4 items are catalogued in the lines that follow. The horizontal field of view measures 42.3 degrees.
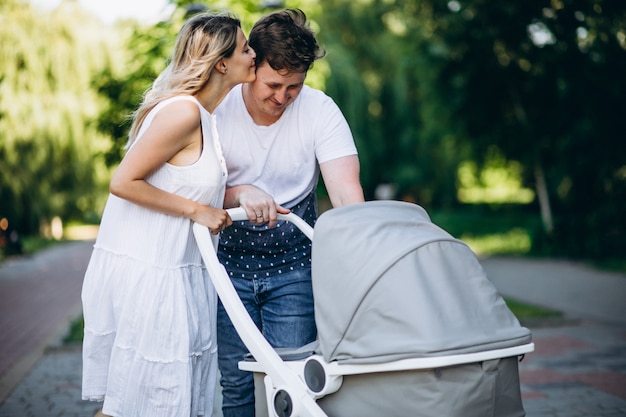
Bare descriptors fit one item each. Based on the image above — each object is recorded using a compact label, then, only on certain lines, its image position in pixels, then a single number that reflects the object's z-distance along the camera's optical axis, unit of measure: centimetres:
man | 323
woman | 283
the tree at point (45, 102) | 1944
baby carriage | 239
